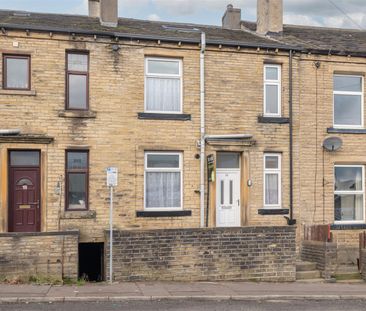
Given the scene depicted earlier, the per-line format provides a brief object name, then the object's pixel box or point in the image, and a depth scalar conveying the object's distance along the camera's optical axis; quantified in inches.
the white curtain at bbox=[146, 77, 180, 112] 660.7
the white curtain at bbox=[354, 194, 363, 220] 725.9
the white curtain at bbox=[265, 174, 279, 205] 686.5
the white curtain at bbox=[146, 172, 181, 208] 652.1
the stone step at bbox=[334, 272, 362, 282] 619.7
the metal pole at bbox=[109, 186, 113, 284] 536.9
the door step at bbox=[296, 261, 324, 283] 603.8
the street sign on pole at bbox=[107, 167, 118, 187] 546.0
